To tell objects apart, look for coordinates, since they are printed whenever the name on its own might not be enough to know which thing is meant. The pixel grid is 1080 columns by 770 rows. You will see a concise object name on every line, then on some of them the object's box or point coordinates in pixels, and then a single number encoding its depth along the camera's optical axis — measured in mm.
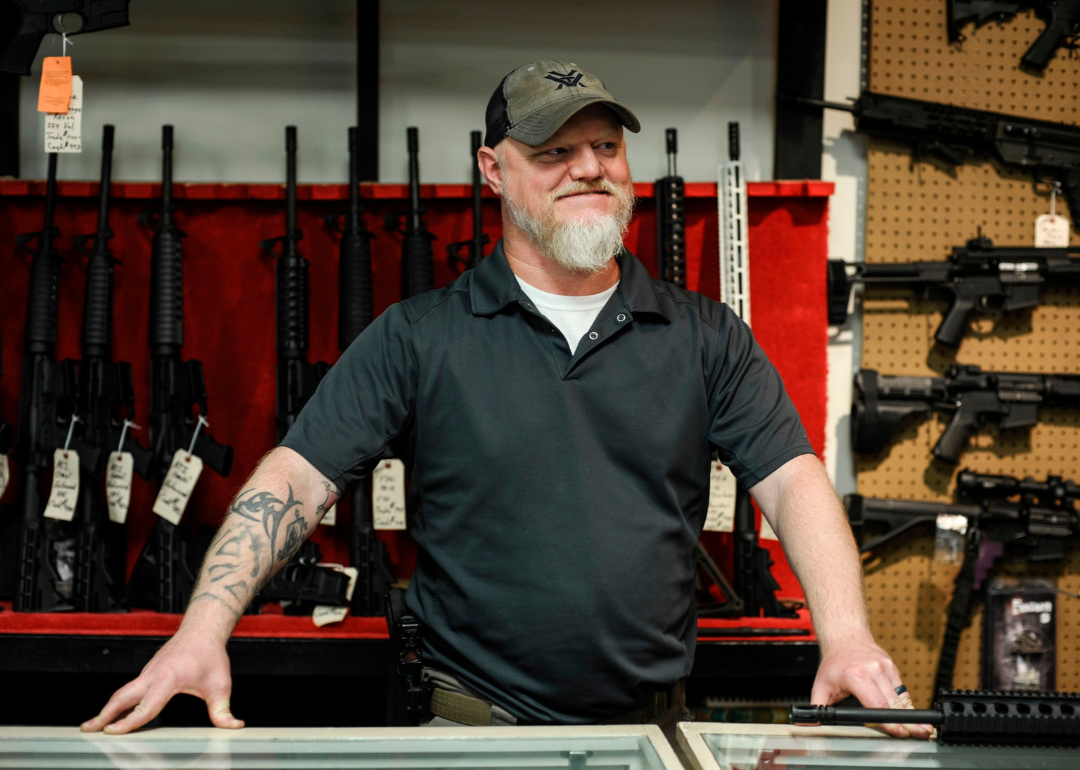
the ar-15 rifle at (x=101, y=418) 2400
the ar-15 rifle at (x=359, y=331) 2406
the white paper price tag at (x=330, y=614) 2314
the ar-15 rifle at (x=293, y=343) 2510
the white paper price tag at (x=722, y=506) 2480
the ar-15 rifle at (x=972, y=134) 2699
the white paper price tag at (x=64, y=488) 2393
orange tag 2023
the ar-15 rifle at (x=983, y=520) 2691
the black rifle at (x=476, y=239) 2586
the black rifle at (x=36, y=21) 2033
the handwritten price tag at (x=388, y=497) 2445
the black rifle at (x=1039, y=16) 2758
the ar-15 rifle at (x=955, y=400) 2689
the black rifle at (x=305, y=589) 2336
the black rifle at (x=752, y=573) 2439
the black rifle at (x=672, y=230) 2570
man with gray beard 1383
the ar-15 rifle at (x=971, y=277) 2695
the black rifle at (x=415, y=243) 2520
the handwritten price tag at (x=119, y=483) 2459
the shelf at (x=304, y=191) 2637
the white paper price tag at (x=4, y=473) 2391
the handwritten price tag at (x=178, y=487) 2426
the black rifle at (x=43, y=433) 2373
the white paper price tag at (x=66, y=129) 2047
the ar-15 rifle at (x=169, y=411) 2406
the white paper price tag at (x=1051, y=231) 2791
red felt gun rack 2670
